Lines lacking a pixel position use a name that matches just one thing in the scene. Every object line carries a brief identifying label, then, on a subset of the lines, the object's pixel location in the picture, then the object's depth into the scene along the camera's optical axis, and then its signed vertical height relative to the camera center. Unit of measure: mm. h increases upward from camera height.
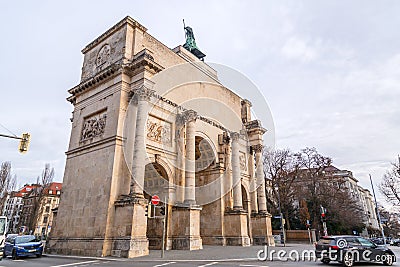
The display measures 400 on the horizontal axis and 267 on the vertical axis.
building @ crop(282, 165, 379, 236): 39719 +6847
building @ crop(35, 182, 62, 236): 65638 +4064
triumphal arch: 16562 +4826
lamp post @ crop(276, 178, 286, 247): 35725 +3982
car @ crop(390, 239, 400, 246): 37656 -1461
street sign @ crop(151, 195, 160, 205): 14719 +1529
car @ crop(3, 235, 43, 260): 16125 -801
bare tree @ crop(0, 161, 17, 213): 37553 +6437
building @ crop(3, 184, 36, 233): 73606 +6899
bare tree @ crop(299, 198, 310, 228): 37906 +2306
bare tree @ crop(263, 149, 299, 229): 38844 +7164
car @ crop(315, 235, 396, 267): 10962 -743
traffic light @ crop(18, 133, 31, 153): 13211 +3874
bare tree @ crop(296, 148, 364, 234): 39625 +5442
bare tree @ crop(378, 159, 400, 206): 29438 +4500
